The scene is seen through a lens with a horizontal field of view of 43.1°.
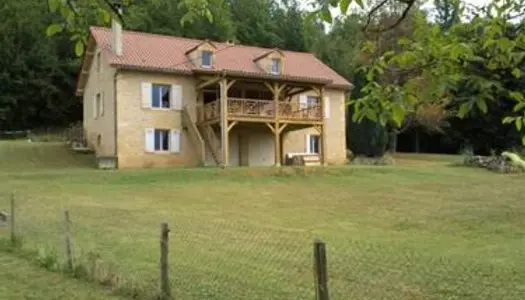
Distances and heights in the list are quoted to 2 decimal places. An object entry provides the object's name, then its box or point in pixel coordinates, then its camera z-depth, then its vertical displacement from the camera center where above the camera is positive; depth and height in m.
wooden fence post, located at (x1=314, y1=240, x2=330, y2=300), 5.10 -0.92
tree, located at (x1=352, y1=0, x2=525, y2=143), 3.26 +0.45
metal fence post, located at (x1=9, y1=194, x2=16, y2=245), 12.01 -1.36
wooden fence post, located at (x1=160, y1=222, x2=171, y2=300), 7.33 -1.22
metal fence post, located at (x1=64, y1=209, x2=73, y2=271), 9.47 -1.30
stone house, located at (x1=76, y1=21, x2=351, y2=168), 31.52 +2.52
